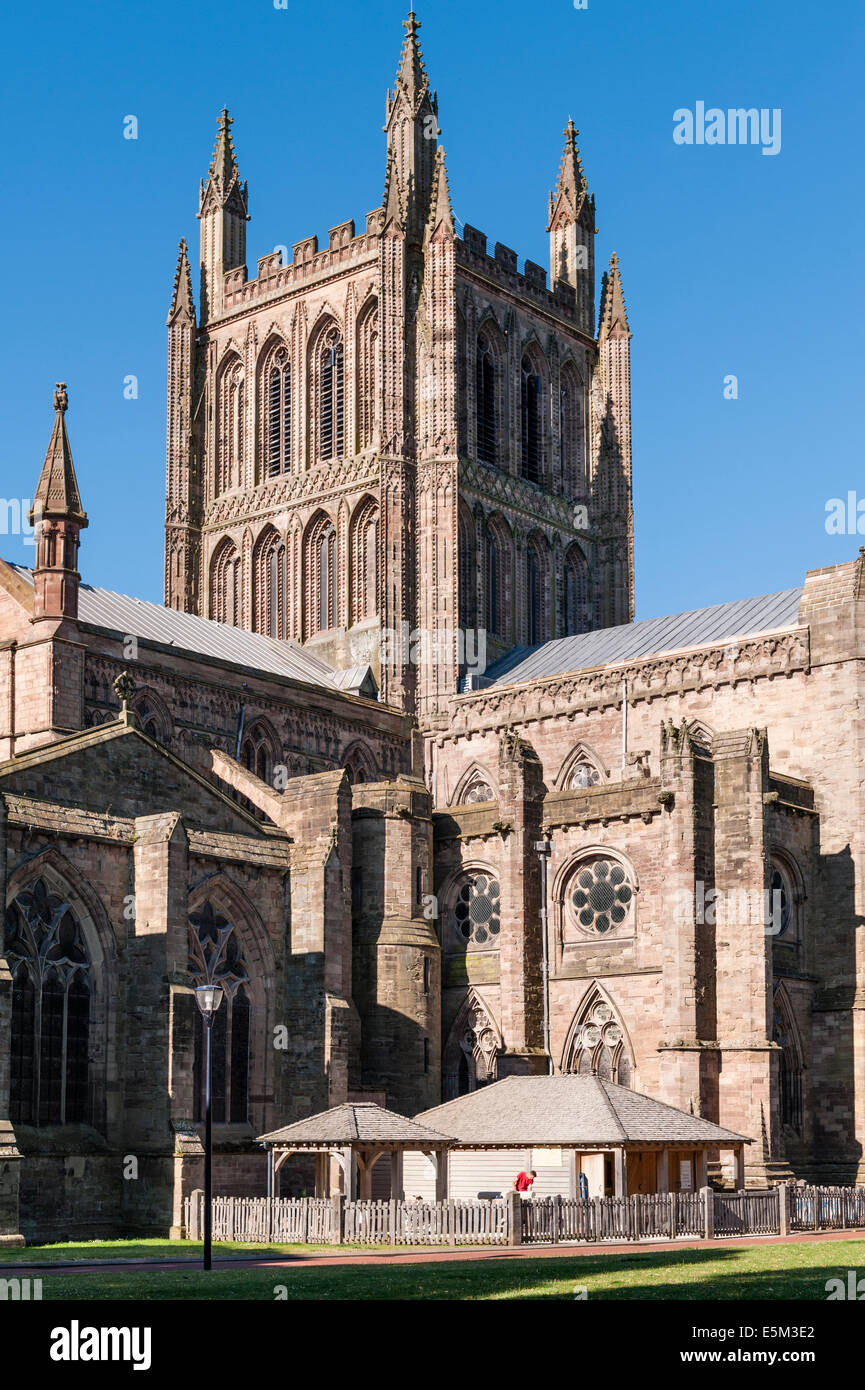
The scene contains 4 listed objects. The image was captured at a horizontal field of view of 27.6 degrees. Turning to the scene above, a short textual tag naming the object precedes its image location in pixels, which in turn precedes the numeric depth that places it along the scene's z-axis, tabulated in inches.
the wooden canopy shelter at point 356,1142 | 1379.2
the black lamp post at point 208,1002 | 1119.0
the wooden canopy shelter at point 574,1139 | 1428.4
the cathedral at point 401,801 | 1485.0
